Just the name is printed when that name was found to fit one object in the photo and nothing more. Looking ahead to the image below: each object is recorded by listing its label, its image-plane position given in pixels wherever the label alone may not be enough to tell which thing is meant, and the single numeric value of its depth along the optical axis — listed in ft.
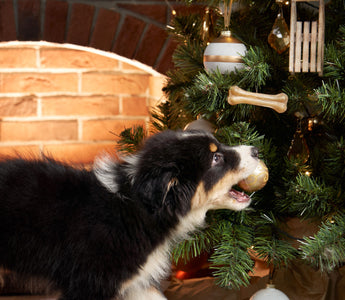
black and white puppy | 4.56
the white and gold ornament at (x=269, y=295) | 4.94
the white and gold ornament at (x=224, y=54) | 4.90
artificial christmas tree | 4.57
